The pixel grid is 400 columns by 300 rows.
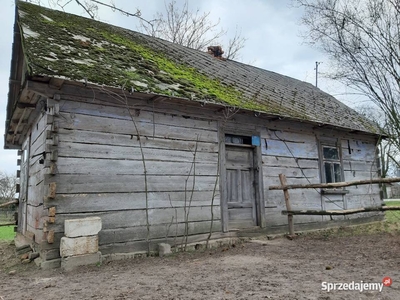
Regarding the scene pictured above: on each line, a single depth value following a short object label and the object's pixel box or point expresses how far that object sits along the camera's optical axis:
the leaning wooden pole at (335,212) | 5.92
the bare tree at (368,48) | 6.55
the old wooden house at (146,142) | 5.54
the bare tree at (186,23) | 20.41
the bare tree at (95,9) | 5.05
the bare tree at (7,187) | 22.58
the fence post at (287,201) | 7.60
